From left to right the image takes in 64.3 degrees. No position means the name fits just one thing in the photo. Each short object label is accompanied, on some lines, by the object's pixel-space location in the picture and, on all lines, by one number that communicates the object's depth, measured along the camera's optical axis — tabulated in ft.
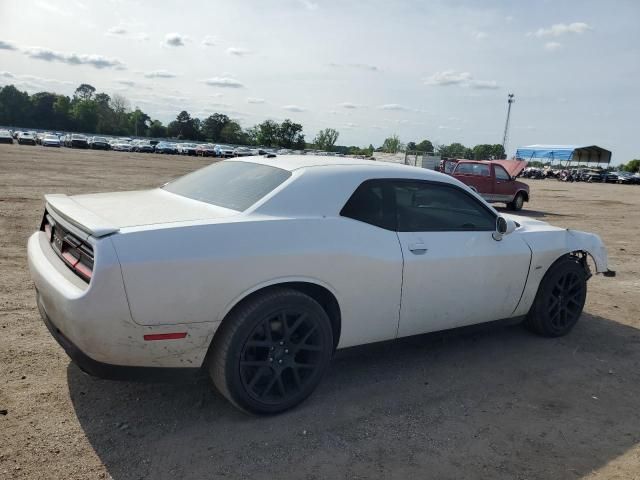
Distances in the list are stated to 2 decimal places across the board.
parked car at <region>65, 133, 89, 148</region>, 185.16
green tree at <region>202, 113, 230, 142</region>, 448.24
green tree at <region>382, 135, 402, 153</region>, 416.46
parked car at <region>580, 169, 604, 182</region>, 174.60
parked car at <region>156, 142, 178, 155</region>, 215.72
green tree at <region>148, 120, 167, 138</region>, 442.09
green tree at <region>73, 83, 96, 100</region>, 502.79
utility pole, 246.27
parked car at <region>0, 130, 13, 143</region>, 173.85
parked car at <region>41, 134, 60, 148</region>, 175.94
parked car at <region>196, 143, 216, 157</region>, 218.79
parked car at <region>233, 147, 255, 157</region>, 203.09
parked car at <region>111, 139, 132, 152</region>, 202.69
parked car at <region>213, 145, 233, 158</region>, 209.11
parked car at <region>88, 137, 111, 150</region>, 191.72
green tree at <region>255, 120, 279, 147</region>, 420.77
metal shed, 231.50
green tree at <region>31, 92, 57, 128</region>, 390.83
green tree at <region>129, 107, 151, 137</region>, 418.35
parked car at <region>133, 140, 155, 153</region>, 208.13
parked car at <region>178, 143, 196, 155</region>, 221.66
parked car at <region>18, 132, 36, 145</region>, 175.22
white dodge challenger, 8.73
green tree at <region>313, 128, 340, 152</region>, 463.99
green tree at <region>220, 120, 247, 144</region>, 441.27
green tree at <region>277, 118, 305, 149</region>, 417.69
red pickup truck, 53.36
